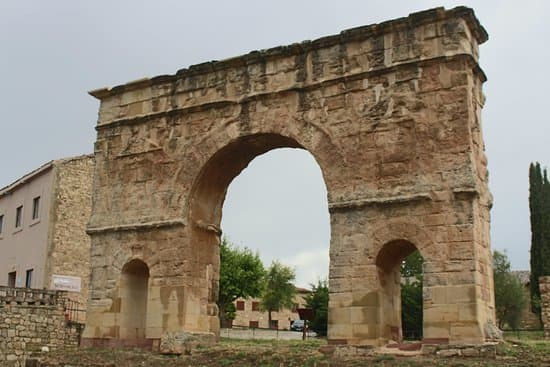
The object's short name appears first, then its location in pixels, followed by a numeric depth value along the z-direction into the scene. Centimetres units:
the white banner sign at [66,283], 2266
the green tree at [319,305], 2644
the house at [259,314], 4850
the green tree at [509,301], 3428
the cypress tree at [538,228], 3019
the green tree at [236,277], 3316
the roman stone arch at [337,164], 1117
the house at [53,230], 2319
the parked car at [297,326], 3580
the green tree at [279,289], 4575
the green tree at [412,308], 2667
